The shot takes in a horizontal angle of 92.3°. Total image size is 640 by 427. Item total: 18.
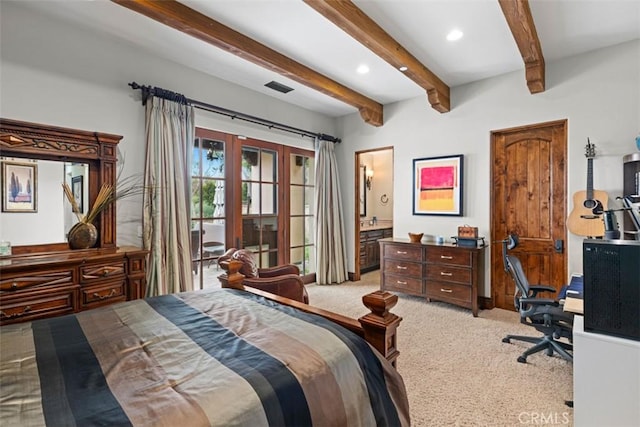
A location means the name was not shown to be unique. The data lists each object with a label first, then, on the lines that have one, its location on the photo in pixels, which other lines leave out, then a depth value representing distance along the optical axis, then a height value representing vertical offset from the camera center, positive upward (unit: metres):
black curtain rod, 3.07 +1.24
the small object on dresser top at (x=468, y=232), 3.90 -0.26
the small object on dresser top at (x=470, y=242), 3.82 -0.38
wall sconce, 7.12 +0.82
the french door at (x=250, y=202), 3.71 +0.14
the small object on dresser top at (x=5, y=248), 2.30 -0.27
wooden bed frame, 1.34 -0.51
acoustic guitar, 3.11 +0.03
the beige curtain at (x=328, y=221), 5.13 -0.16
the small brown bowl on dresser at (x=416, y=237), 4.30 -0.35
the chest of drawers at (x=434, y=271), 3.75 -0.78
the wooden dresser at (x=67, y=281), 2.07 -0.52
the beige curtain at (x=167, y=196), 3.05 +0.17
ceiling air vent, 4.00 +1.68
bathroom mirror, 6.84 +0.48
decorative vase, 2.60 -0.20
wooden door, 3.57 +0.12
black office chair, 2.46 -0.86
